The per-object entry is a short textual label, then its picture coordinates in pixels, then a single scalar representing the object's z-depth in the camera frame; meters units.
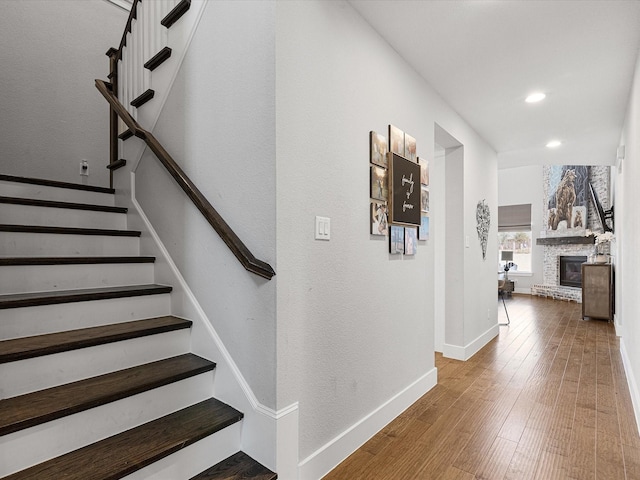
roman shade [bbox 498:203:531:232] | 9.61
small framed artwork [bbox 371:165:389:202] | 2.24
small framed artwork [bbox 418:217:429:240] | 2.78
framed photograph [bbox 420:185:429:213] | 2.78
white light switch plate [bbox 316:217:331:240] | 1.81
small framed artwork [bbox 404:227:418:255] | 2.59
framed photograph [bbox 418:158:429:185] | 2.78
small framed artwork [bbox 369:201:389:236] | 2.23
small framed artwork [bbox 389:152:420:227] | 2.40
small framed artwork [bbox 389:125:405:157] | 2.41
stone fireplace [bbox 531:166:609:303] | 7.99
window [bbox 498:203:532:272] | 9.65
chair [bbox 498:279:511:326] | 7.72
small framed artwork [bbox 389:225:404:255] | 2.43
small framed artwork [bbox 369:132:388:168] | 2.24
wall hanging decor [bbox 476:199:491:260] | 4.17
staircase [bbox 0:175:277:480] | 1.33
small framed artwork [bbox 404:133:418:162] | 2.58
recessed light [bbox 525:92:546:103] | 3.19
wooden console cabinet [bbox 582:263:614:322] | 5.71
